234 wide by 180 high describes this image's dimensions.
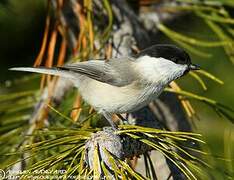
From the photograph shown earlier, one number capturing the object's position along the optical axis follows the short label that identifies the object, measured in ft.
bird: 7.63
